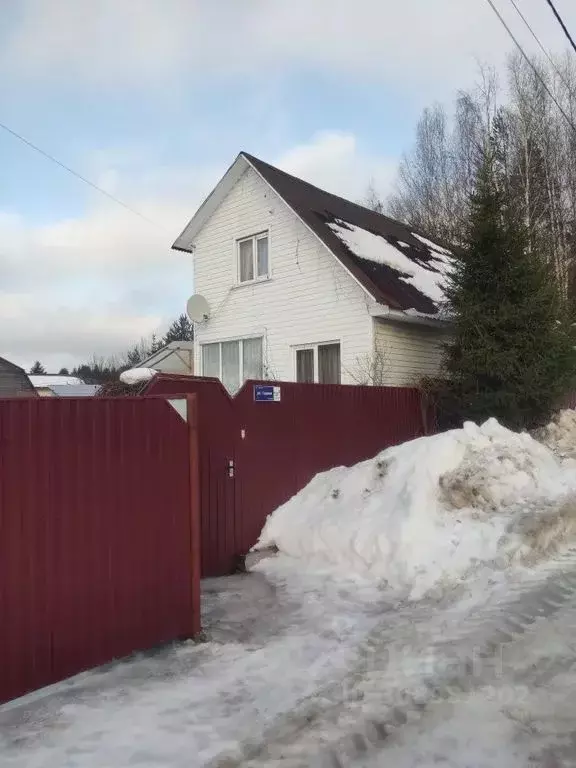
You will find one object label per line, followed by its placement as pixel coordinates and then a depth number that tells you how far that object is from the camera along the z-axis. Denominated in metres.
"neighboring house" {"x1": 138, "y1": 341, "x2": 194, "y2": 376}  19.20
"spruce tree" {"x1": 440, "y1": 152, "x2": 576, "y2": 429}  11.60
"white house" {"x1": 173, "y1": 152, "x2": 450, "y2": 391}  13.55
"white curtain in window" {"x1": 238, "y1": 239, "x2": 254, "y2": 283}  16.20
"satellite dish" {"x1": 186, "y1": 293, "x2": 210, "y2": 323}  16.30
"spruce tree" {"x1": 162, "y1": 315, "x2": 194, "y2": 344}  57.66
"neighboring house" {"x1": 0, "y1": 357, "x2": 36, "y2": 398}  38.81
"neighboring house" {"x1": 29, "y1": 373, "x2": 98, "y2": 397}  48.04
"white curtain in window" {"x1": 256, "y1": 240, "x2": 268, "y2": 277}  15.78
